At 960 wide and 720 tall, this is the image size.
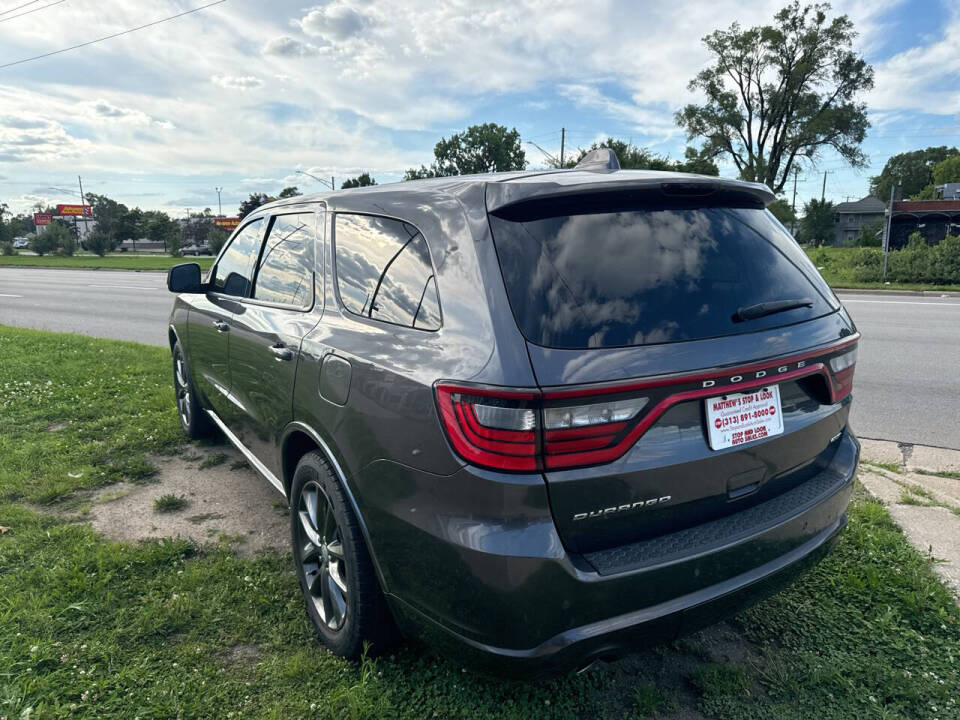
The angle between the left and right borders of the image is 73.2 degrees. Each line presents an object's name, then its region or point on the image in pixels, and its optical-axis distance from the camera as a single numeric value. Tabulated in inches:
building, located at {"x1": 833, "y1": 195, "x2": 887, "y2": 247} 3139.8
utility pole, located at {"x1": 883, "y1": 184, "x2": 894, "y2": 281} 677.8
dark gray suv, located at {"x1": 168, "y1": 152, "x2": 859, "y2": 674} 67.4
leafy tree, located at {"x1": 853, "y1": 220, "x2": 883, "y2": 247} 1668.3
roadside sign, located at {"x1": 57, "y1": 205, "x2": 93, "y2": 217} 4037.9
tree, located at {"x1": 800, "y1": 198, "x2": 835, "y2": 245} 2711.6
